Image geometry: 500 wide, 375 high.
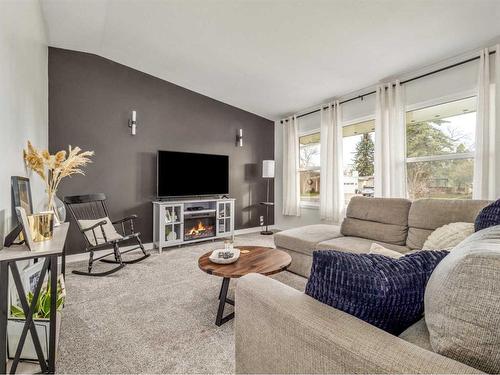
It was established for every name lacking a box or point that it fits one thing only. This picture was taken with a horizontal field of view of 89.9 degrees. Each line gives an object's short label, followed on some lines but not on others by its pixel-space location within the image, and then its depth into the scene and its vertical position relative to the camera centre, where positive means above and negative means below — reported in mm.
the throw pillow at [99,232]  2895 -577
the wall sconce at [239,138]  4934 +929
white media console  3738 -583
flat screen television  3920 +185
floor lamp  5023 +303
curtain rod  2775 +1388
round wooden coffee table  1806 -623
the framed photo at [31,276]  1758 -668
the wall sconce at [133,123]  3719 +925
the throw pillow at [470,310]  523 -277
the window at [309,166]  4836 +381
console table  1234 -574
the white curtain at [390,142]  3346 +592
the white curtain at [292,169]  5008 +326
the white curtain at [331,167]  4098 +306
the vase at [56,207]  1983 -206
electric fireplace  4066 -693
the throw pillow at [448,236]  1864 -394
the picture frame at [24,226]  1345 -225
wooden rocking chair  2797 -481
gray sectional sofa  537 -393
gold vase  1476 -248
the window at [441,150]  2910 +447
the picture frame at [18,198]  1434 -95
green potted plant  1404 -839
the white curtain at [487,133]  2572 +551
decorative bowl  1984 -587
